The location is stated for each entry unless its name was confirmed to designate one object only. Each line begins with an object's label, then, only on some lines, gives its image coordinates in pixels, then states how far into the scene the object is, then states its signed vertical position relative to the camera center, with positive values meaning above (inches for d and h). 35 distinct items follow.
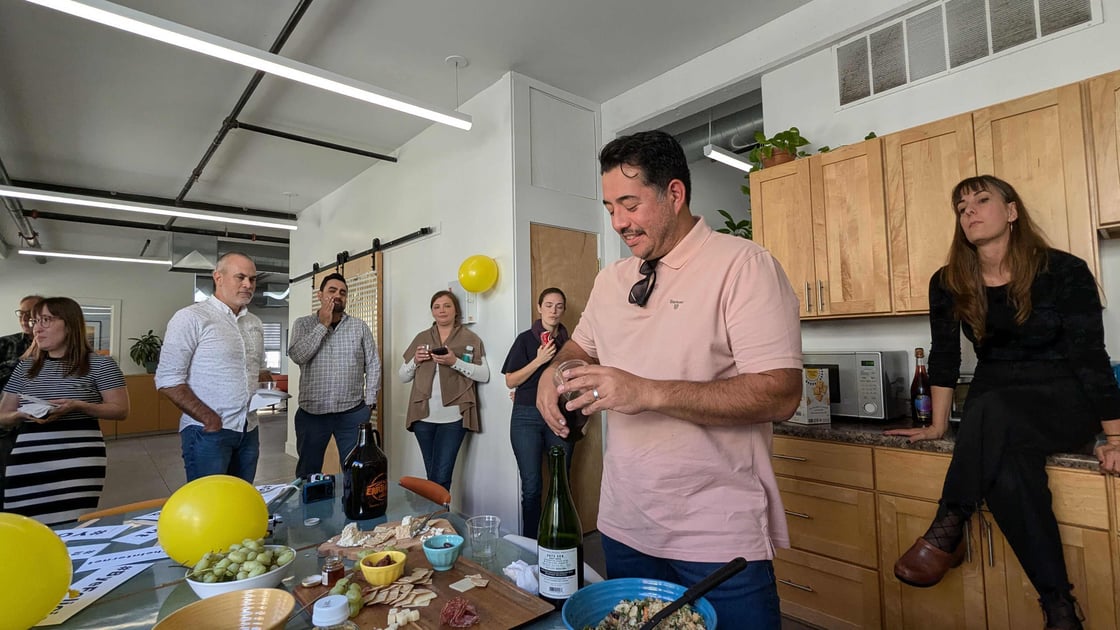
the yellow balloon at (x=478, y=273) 154.0 +21.4
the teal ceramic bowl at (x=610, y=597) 32.4 -16.3
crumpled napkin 41.8 -18.2
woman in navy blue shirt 134.6 -13.3
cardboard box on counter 106.0 -12.4
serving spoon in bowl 27.9 -13.1
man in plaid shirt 138.4 -7.3
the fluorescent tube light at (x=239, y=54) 93.9 +61.5
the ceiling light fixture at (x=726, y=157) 139.0 +48.5
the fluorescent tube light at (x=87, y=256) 304.3 +60.6
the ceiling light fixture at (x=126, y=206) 195.6 +59.9
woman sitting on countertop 74.7 -8.4
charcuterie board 36.7 -18.7
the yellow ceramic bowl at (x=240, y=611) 32.2 -15.8
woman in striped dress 91.8 -10.8
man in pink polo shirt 39.0 -3.5
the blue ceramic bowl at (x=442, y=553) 44.9 -17.2
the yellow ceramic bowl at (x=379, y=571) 41.4 -17.2
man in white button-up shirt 99.1 -4.1
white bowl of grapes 39.8 -16.6
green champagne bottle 44.3 -14.7
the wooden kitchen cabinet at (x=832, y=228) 106.4 +23.4
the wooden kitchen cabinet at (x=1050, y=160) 84.5 +28.3
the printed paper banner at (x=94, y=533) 59.4 -19.9
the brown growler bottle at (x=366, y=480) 63.2 -15.5
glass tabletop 39.9 -19.4
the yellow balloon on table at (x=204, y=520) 45.8 -14.3
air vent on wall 97.0 +58.7
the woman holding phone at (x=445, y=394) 152.3 -13.1
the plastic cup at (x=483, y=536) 49.4 -17.7
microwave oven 106.6 -9.2
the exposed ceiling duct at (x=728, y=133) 169.3 +68.7
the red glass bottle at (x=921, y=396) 99.7 -11.4
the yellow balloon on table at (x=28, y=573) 34.7 -14.3
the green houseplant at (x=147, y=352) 392.2 +2.9
